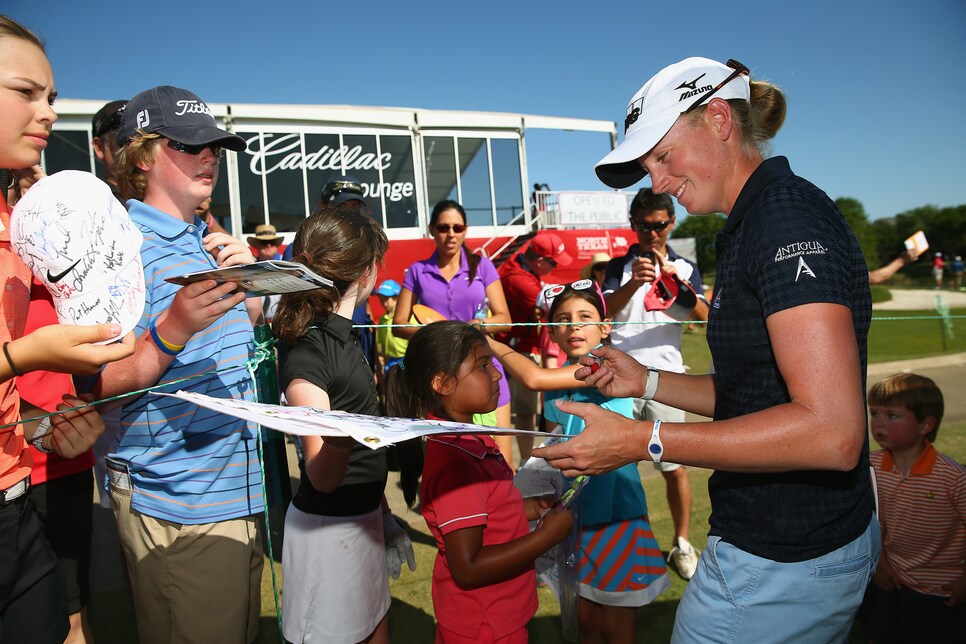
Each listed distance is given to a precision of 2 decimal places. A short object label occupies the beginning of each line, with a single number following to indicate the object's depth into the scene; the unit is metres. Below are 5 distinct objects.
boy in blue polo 1.66
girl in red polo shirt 1.72
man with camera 3.49
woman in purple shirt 4.17
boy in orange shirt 2.32
